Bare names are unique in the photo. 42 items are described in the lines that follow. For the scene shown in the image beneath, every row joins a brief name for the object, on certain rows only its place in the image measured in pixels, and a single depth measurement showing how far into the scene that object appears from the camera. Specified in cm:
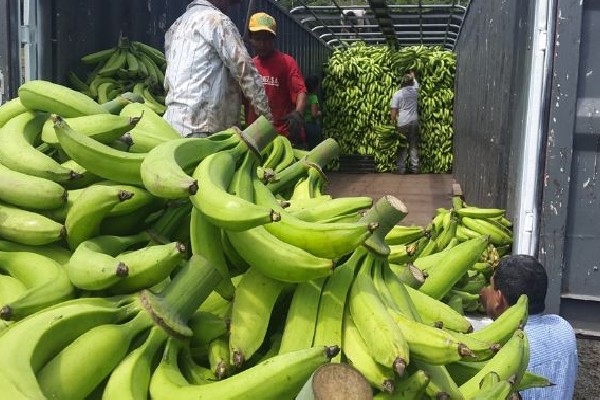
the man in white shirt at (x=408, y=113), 1341
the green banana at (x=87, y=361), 151
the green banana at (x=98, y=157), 202
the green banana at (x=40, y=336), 138
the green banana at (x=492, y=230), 456
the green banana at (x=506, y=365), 187
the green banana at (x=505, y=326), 209
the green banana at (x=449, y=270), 254
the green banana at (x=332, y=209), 205
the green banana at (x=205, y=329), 178
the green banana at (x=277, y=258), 171
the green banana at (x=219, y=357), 167
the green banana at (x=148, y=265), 178
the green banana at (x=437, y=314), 212
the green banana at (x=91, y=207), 193
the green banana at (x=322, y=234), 174
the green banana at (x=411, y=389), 162
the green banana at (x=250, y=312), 169
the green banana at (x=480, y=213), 481
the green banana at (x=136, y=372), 154
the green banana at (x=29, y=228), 200
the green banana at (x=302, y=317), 171
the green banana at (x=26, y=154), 216
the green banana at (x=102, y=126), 226
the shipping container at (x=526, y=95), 355
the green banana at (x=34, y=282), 170
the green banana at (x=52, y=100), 245
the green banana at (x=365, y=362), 162
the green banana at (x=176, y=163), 177
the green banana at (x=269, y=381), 149
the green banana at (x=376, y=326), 159
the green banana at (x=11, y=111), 255
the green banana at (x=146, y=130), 238
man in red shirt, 627
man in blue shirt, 295
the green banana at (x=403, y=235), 306
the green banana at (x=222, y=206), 167
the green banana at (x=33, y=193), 206
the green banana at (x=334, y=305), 174
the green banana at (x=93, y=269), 172
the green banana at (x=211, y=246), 191
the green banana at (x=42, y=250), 205
